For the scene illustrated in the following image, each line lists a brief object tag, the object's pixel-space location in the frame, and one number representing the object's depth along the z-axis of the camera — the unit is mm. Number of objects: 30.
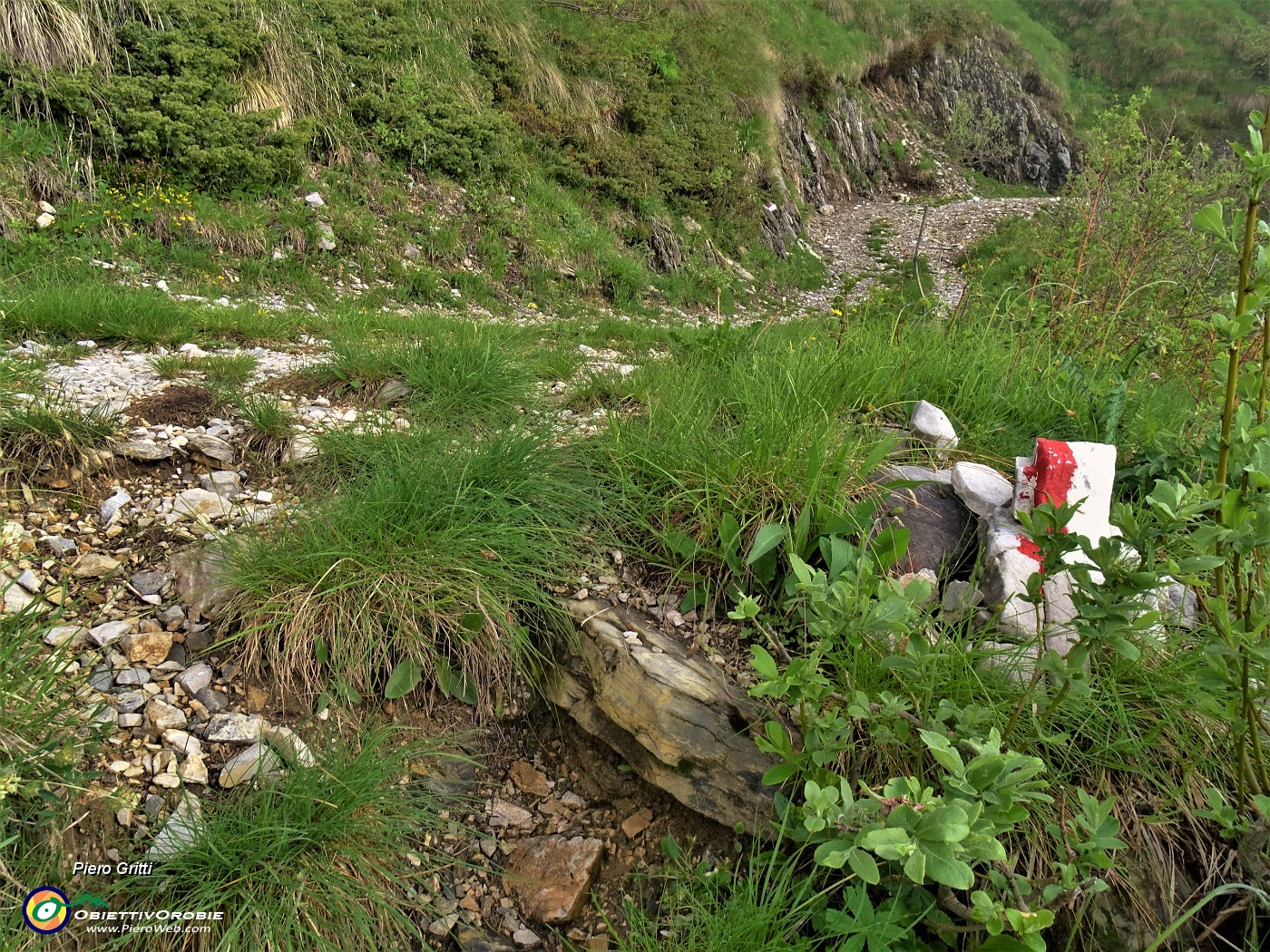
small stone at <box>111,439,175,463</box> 3152
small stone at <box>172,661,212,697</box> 2334
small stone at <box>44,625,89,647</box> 2242
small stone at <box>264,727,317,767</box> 2143
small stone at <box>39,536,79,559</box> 2609
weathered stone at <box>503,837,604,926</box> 2170
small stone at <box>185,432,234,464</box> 3344
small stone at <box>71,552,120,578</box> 2572
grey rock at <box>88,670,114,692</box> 2197
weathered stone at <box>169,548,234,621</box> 2564
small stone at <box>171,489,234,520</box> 2947
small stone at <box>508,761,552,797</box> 2516
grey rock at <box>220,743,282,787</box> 2086
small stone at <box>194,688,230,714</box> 2312
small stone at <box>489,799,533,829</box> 2383
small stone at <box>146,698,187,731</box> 2180
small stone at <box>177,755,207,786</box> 2070
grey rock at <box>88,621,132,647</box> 2330
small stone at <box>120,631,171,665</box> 2357
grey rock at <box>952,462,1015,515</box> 3014
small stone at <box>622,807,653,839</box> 2398
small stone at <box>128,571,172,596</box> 2576
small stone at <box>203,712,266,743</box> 2227
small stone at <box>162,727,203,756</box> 2135
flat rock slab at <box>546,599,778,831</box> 2281
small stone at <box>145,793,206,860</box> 1834
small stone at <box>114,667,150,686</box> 2258
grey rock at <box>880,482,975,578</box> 2895
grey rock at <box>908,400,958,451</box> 3461
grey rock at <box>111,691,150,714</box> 2174
